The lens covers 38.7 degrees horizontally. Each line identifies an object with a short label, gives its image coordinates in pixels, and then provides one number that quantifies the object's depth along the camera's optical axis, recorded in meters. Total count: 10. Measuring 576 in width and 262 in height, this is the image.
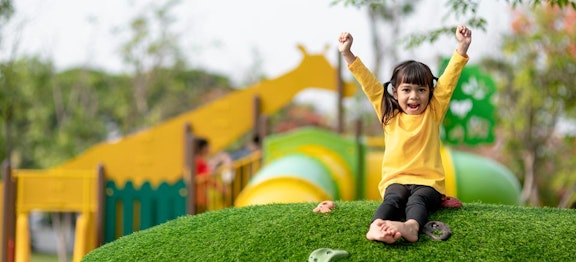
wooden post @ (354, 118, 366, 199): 9.30
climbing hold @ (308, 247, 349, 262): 3.67
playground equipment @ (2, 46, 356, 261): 11.94
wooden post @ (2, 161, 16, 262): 9.37
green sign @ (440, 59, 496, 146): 9.02
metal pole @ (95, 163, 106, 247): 9.49
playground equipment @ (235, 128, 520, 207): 8.15
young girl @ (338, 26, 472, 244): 4.18
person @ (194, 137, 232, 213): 9.48
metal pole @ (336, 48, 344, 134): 11.31
